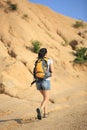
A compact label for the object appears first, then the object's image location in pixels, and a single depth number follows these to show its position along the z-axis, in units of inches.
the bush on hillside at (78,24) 903.7
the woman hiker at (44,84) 247.0
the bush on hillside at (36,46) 675.8
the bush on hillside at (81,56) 711.0
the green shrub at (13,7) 759.4
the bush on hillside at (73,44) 797.5
